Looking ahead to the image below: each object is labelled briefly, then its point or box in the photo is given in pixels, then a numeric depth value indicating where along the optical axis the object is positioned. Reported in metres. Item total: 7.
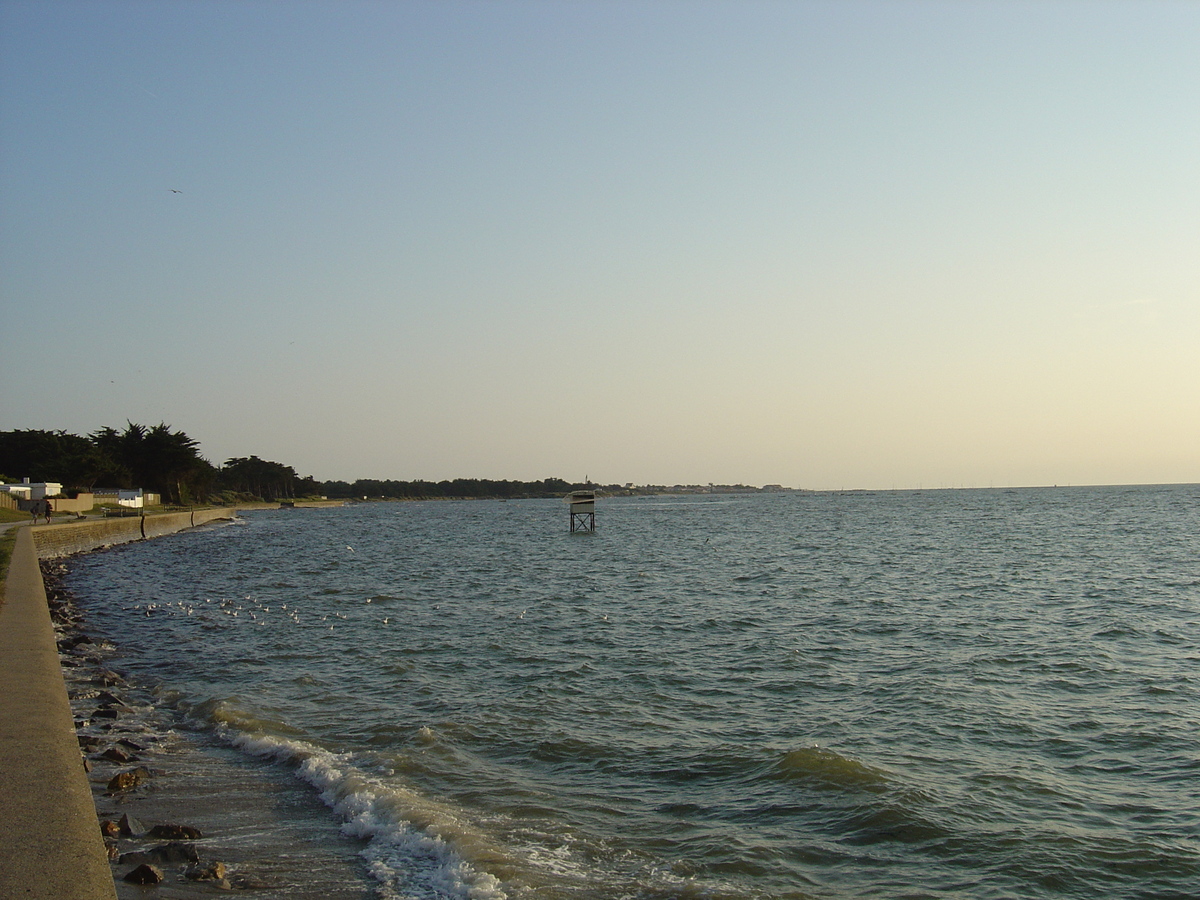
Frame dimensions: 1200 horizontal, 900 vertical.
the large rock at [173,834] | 8.67
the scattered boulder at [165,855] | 8.03
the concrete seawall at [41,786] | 6.18
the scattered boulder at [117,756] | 11.30
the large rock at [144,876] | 7.54
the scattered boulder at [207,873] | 7.74
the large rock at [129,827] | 8.69
